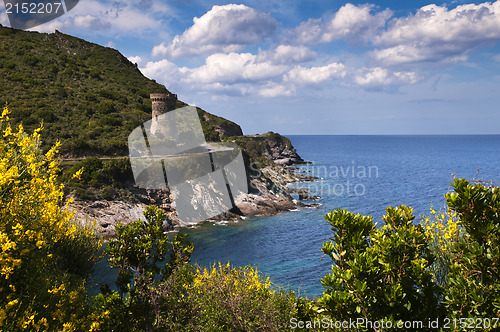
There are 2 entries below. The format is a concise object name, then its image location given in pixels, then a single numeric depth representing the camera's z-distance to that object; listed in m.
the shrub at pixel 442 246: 14.73
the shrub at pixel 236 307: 13.05
